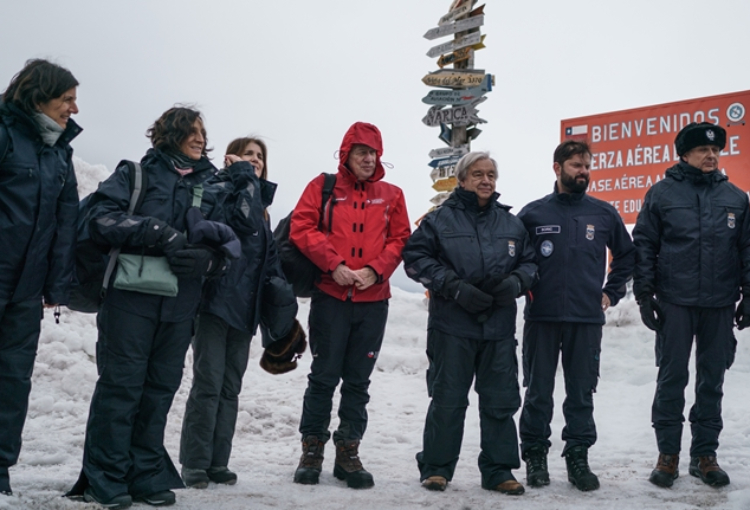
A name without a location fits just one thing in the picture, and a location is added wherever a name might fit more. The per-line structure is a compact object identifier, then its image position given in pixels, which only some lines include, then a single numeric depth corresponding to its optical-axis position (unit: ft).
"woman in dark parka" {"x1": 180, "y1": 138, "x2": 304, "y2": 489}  14.24
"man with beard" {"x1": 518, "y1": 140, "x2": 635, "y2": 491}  15.78
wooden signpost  30.32
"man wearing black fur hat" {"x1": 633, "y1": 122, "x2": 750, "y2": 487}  16.11
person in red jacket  15.40
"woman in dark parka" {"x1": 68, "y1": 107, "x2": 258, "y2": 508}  12.06
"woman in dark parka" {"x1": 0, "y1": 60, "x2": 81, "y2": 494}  11.57
